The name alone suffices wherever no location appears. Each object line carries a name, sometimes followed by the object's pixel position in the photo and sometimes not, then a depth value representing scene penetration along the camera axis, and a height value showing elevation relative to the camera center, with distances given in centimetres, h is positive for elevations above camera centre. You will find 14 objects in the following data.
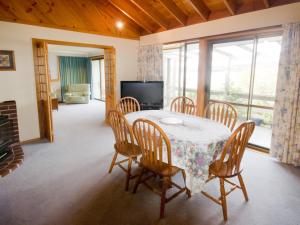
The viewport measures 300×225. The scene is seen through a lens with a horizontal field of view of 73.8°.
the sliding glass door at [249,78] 382 +15
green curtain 932 +60
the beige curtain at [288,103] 289 -26
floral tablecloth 189 -61
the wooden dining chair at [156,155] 193 -73
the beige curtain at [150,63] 507 +55
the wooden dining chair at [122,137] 238 -67
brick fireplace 245 -87
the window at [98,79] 934 +21
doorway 391 -7
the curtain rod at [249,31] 313 +91
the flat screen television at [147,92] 493 -21
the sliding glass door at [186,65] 479 +48
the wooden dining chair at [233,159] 187 -72
